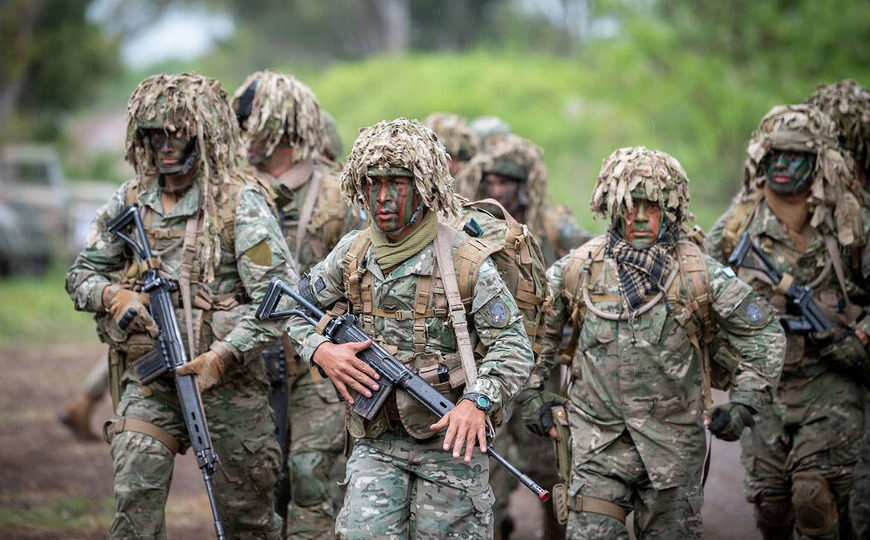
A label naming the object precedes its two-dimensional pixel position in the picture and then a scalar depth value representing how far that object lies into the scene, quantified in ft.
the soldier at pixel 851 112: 55.83
